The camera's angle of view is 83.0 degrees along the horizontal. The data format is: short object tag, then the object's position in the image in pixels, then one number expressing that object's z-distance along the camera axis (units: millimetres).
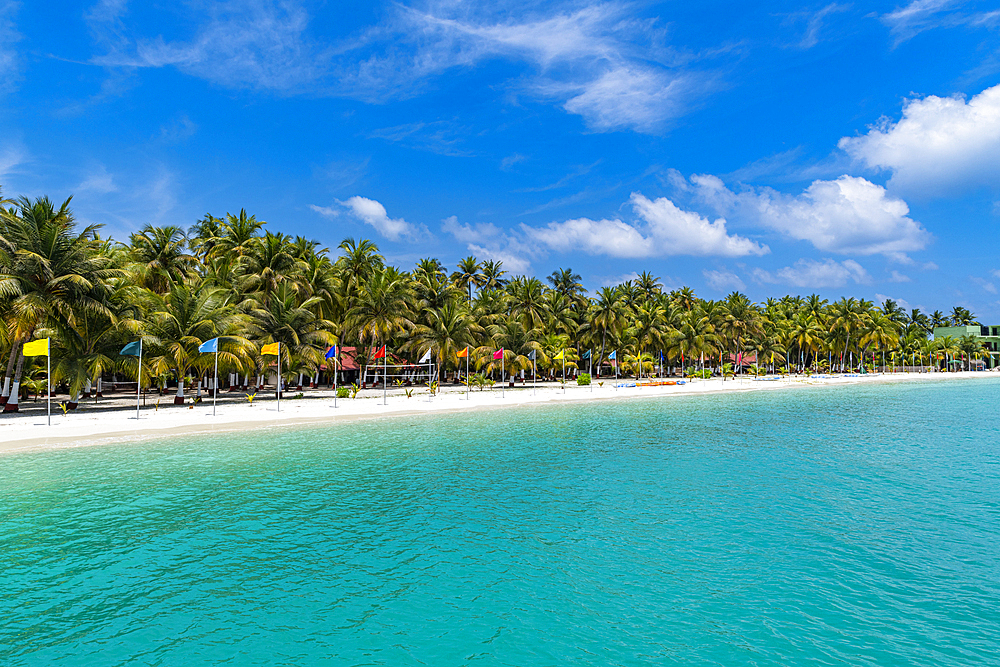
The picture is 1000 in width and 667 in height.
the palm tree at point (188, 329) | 31422
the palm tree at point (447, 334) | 55906
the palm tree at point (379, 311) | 53781
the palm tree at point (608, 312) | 73562
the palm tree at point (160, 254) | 48562
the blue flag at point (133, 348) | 26780
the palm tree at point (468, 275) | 85750
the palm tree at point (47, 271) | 25812
